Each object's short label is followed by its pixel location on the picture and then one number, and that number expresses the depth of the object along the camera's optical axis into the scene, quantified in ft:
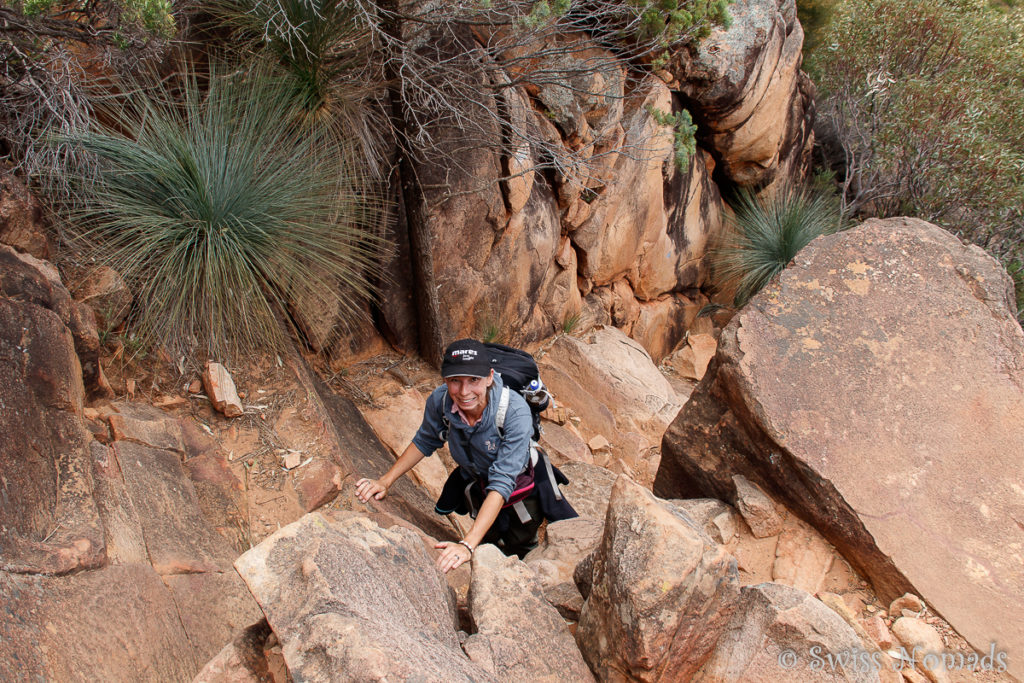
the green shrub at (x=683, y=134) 20.96
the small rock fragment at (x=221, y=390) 12.93
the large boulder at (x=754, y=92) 27.09
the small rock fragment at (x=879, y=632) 9.54
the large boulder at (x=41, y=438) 7.86
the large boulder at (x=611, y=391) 21.98
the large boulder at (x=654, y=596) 7.44
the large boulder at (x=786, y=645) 7.59
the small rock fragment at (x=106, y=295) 12.46
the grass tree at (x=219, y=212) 13.17
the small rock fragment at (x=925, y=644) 9.06
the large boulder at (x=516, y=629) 7.48
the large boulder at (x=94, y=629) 6.80
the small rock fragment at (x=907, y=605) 9.95
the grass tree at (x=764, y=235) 31.22
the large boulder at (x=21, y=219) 11.61
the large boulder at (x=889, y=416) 10.26
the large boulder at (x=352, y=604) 5.81
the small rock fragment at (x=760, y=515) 11.71
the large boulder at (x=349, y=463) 12.32
